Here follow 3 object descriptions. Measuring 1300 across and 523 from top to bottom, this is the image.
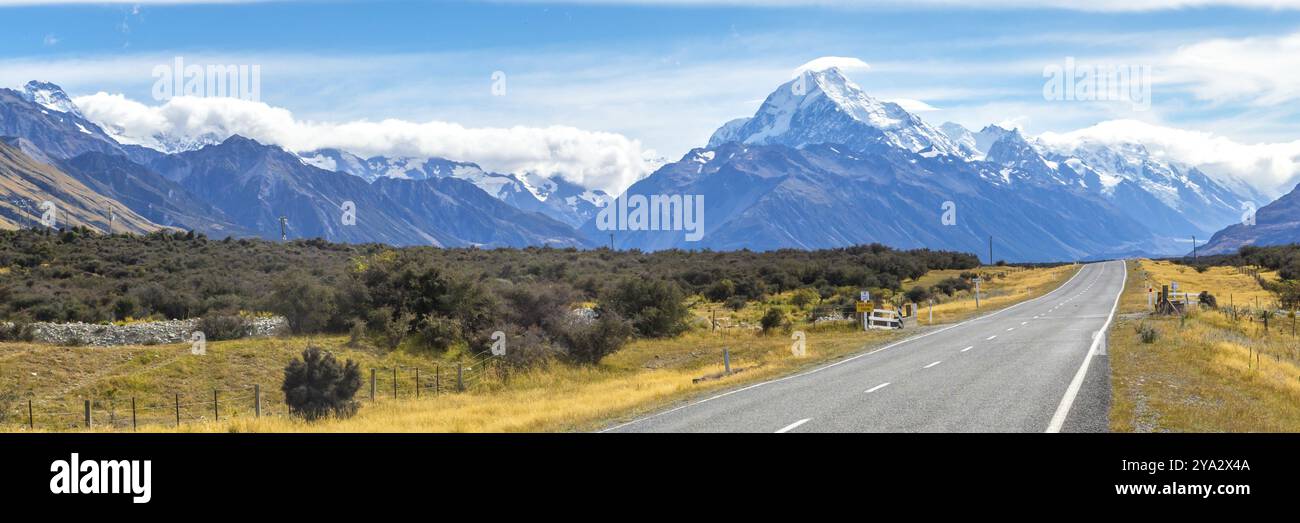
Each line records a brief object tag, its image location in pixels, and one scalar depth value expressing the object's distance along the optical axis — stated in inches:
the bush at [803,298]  2310.5
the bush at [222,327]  1398.9
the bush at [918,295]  2509.7
